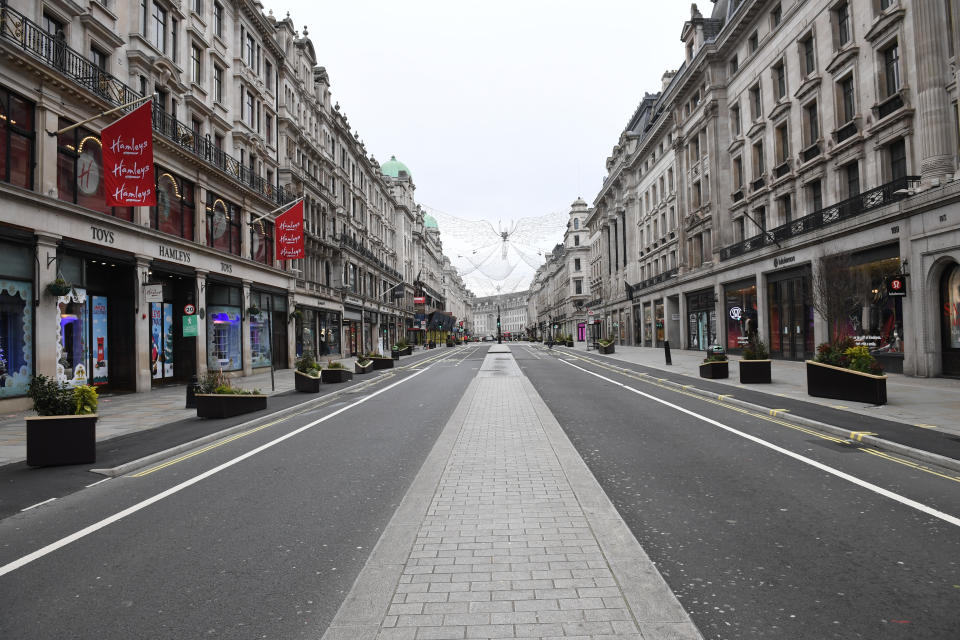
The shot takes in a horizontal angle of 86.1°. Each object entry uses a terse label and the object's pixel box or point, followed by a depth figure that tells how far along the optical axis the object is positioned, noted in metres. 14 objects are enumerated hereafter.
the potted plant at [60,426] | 7.81
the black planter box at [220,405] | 12.48
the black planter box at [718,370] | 19.17
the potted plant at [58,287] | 14.90
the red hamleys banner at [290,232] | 23.16
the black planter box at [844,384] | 11.84
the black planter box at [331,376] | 21.83
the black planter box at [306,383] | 18.08
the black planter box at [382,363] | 31.22
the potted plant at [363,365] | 27.91
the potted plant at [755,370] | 17.11
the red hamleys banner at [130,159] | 13.90
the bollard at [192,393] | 13.30
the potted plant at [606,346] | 44.94
